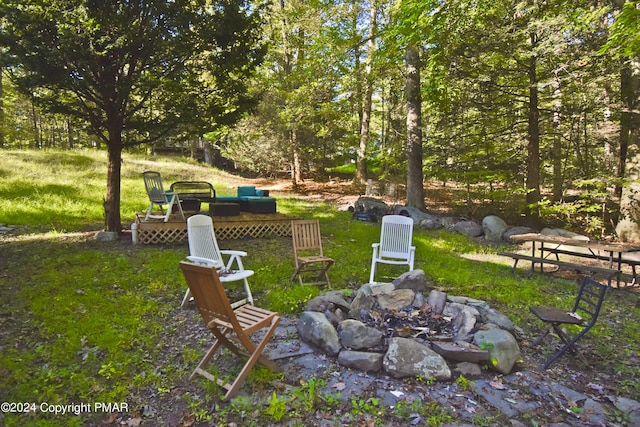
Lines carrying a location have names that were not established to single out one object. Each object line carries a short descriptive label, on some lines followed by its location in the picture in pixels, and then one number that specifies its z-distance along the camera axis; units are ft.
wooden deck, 24.37
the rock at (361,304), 14.37
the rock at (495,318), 13.37
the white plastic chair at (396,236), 20.44
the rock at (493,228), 30.68
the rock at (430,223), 33.76
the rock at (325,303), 14.64
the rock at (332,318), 13.56
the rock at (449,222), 33.76
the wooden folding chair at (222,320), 9.62
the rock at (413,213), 35.12
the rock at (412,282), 16.53
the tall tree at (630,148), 26.36
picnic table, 18.99
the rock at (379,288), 15.74
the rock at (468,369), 11.12
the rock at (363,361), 11.23
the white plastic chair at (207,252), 15.57
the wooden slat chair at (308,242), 19.07
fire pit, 11.32
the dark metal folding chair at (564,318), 11.40
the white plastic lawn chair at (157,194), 25.36
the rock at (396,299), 14.98
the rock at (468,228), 32.20
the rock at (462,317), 12.84
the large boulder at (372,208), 37.14
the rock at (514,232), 30.27
